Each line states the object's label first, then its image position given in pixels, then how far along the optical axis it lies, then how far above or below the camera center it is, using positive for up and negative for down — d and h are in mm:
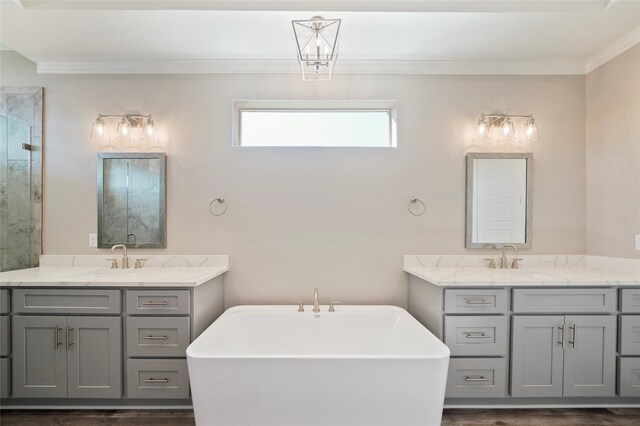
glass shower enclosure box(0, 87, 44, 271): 2750 +294
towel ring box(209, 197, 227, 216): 2800 +23
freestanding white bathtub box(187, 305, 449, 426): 1708 -935
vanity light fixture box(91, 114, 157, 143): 2758 +669
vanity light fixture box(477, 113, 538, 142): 2754 +717
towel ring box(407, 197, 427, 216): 2811 +25
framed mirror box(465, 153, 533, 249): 2803 +94
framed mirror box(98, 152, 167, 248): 2783 +34
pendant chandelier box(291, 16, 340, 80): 2043 +1190
